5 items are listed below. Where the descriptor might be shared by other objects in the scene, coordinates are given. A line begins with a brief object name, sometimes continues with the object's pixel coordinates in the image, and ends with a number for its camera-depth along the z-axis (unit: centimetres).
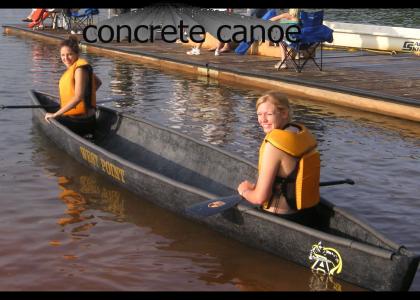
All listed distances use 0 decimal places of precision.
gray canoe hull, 514
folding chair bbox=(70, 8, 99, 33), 2826
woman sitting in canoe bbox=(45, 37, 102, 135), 915
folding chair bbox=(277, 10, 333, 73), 1545
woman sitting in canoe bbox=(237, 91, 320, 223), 550
